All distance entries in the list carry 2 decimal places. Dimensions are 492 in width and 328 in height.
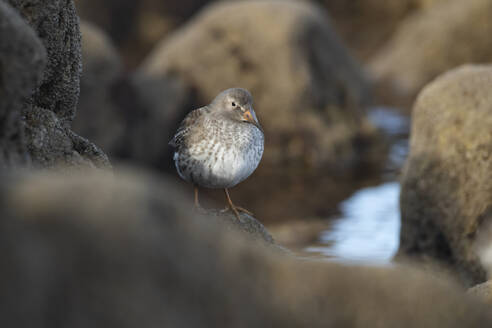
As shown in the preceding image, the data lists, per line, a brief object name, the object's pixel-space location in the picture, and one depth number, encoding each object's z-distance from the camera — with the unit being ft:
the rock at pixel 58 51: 24.62
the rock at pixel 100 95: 72.49
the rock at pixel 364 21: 156.76
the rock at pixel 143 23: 133.28
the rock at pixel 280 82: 83.71
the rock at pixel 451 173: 40.19
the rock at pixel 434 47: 124.16
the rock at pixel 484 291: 25.60
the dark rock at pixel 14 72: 18.71
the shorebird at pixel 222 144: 31.50
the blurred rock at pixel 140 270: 14.53
